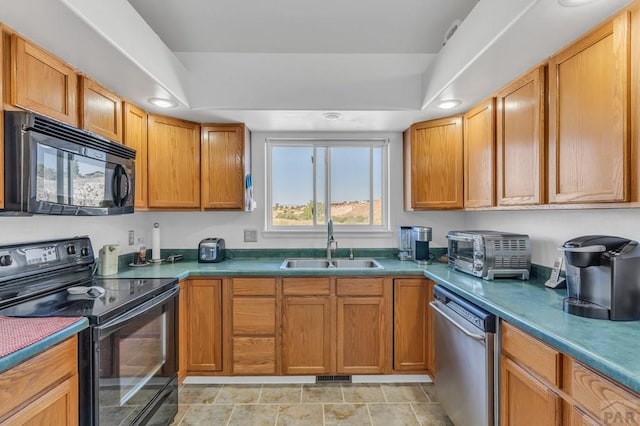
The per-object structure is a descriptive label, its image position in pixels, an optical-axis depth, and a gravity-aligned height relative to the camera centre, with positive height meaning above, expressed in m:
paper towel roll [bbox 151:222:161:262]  2.76 -0.28
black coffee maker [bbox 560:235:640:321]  1.21 -0.27
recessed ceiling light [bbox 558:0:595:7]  1.15 +0.78
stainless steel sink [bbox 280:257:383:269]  2.88 -0.48
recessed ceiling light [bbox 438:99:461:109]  2.20 +0.78
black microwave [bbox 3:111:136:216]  1.28 +0.20
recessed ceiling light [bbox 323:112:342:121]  2.43 +0.76
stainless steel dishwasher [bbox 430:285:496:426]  1.50 -0.81
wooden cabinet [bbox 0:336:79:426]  0.99 -0.63
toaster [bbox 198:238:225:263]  2.70 -0.35
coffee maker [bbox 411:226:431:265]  2.61 -0.28
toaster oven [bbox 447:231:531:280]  1.97 -0.28
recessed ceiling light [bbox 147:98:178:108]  2.20 +0.78
